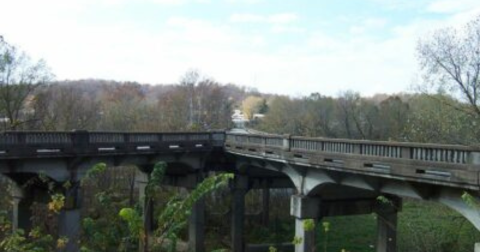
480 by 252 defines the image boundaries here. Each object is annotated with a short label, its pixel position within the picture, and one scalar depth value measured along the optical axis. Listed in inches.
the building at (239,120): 2737.7
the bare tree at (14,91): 1407.4
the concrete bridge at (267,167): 591.8
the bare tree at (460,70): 1128.2
